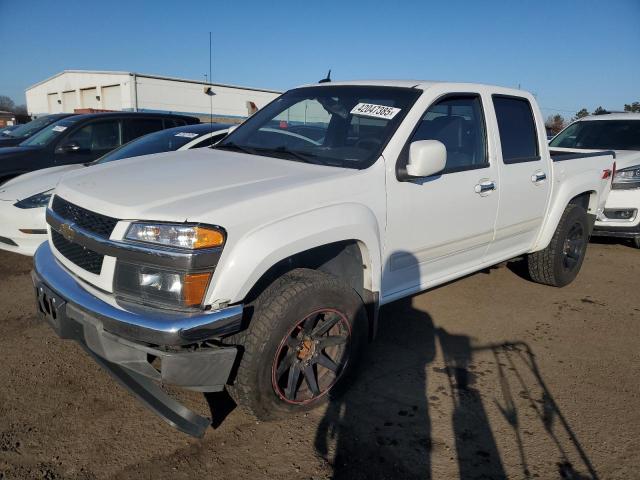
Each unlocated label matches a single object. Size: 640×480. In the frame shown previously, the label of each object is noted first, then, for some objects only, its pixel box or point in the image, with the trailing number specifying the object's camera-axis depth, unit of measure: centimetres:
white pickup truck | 224
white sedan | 461
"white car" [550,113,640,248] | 631
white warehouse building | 2677
